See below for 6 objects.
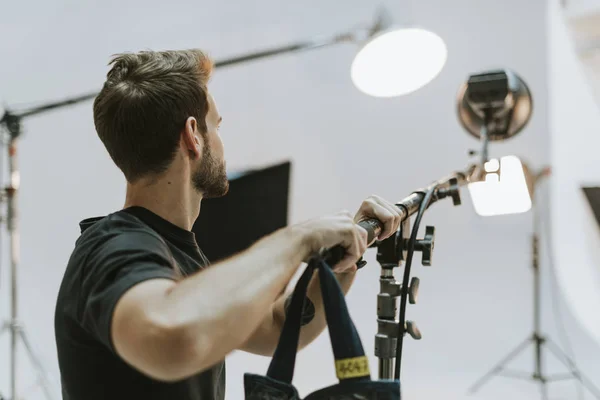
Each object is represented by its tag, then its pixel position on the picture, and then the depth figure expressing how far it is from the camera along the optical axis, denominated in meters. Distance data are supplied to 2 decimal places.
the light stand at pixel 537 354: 2.81
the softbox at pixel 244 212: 1.85
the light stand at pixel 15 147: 1.86
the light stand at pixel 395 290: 0.80
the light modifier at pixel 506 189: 1.19
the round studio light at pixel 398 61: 1.34
